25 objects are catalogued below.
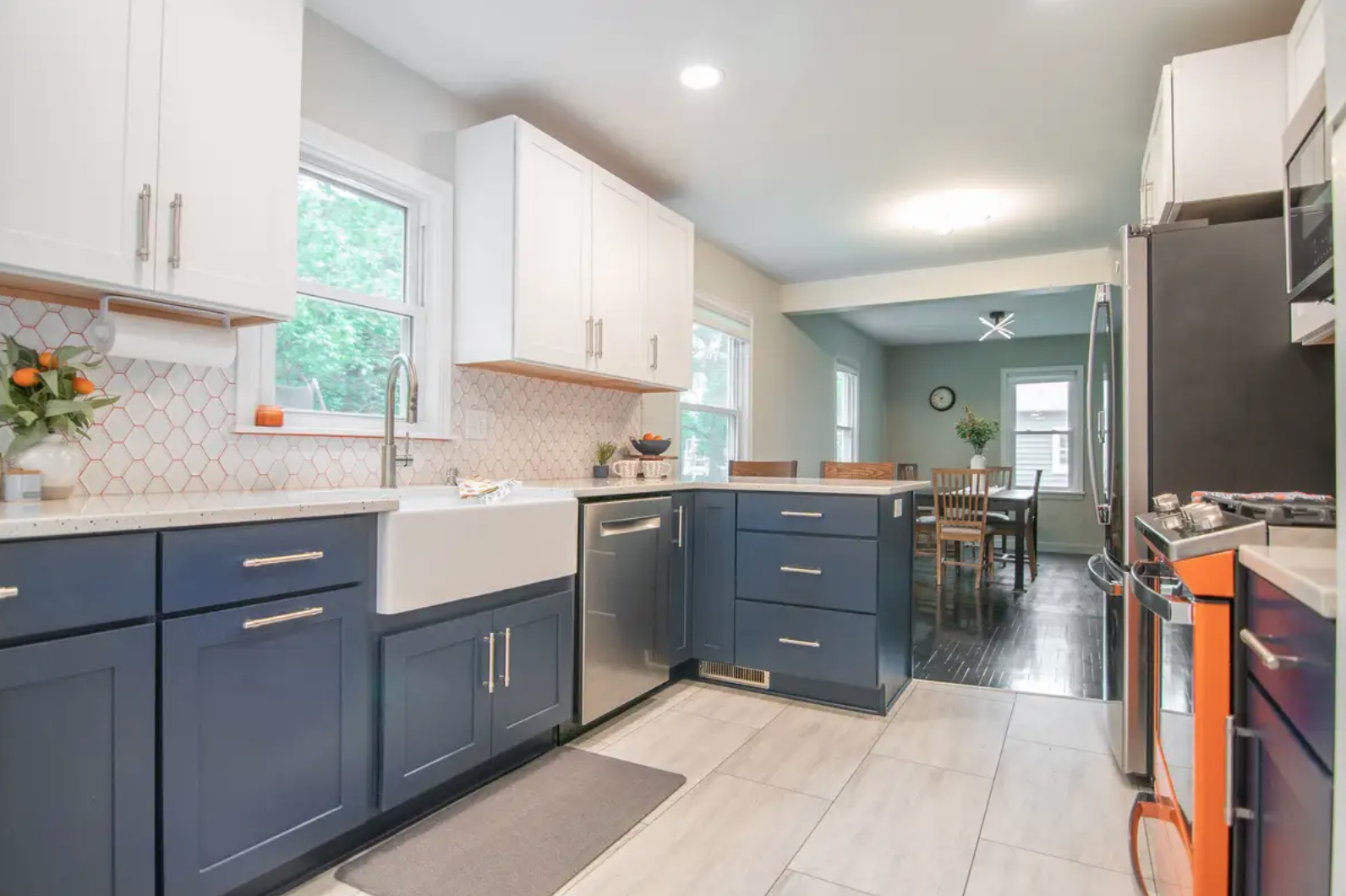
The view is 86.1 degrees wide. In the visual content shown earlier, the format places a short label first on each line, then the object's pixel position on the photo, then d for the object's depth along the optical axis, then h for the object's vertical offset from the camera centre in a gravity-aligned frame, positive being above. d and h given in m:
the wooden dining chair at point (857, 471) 3.95 -0.07
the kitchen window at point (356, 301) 2.38 +0.56
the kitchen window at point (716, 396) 4.89 +0.43
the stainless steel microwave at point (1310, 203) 1.16 +0.46
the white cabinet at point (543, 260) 2.77 +0.81
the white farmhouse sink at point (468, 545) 1.84 -0.26
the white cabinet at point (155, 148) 1.50 +0.71
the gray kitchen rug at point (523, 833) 1.74 -1.02
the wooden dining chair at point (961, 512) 5.70 -0.43
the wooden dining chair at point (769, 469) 4.22 -0.07
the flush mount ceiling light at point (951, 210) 4.01 +1.45
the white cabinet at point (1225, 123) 2.25 +1.08
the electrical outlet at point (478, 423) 2.95 +0.13
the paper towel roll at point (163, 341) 1.74 +0.28
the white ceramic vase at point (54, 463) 1.59 -0.03
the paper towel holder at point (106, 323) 1.72 +0.31
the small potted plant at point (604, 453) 3.73 +0.01
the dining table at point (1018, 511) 5.62 -0.41
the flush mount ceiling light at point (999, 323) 6.76 +1.31
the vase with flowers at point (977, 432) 7.83 +0.30
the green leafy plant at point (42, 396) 1.56 +0.12
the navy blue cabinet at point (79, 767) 1.22 -0.56
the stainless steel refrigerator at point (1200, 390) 2.01 +0.21
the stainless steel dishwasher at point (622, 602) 2.60 -0.56
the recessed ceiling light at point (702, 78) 2.74 +1.47
